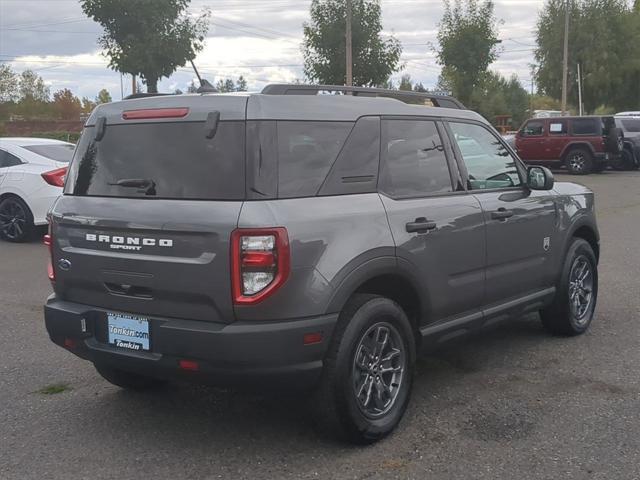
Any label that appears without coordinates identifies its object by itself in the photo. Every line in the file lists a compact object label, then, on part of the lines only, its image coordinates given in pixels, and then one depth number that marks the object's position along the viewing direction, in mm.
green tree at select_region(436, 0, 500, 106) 31578
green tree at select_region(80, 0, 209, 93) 23172
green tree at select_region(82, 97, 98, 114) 93875
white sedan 10938
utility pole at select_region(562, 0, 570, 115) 37031
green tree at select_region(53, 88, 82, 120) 82438
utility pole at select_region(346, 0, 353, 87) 23172
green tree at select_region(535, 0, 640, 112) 42375
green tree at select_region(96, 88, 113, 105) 85438
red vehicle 23047
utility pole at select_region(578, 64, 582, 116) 42500
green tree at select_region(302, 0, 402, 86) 26172
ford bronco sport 3514
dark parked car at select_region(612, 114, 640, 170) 25234
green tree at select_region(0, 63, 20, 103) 56781
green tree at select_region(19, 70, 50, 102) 63531
